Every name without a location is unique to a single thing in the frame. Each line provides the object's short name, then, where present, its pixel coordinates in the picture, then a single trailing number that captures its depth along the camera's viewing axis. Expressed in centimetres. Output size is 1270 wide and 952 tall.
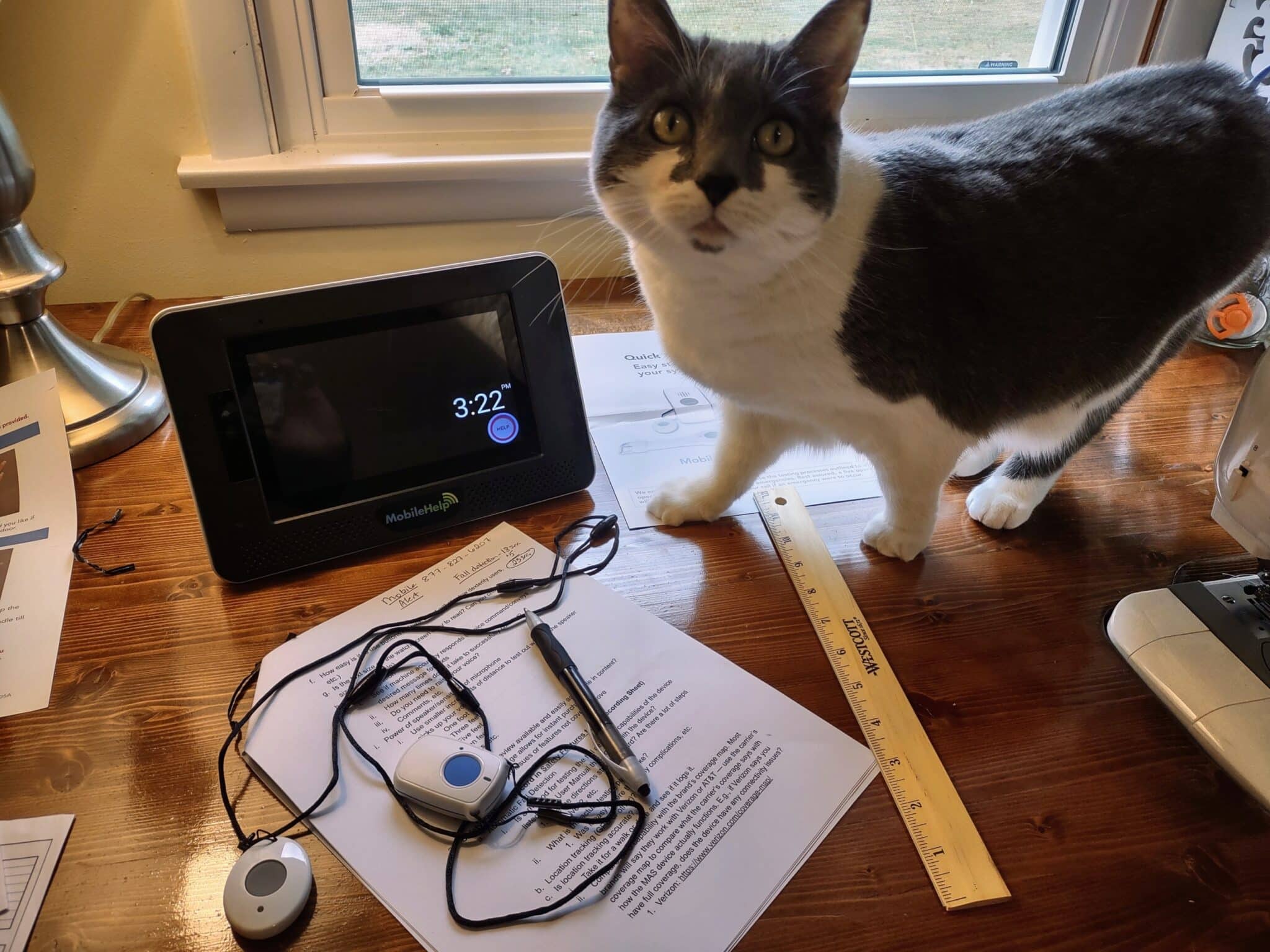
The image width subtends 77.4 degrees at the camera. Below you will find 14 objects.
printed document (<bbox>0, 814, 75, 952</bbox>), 47
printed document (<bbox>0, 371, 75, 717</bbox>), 63
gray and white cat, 61
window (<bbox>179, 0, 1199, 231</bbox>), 102
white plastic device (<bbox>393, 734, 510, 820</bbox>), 53
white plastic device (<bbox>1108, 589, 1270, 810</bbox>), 59
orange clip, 112
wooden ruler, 52
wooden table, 50
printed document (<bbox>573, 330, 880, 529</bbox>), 88
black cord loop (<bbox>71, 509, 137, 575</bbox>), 73
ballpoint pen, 55
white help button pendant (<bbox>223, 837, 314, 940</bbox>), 47
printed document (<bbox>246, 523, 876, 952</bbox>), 49
